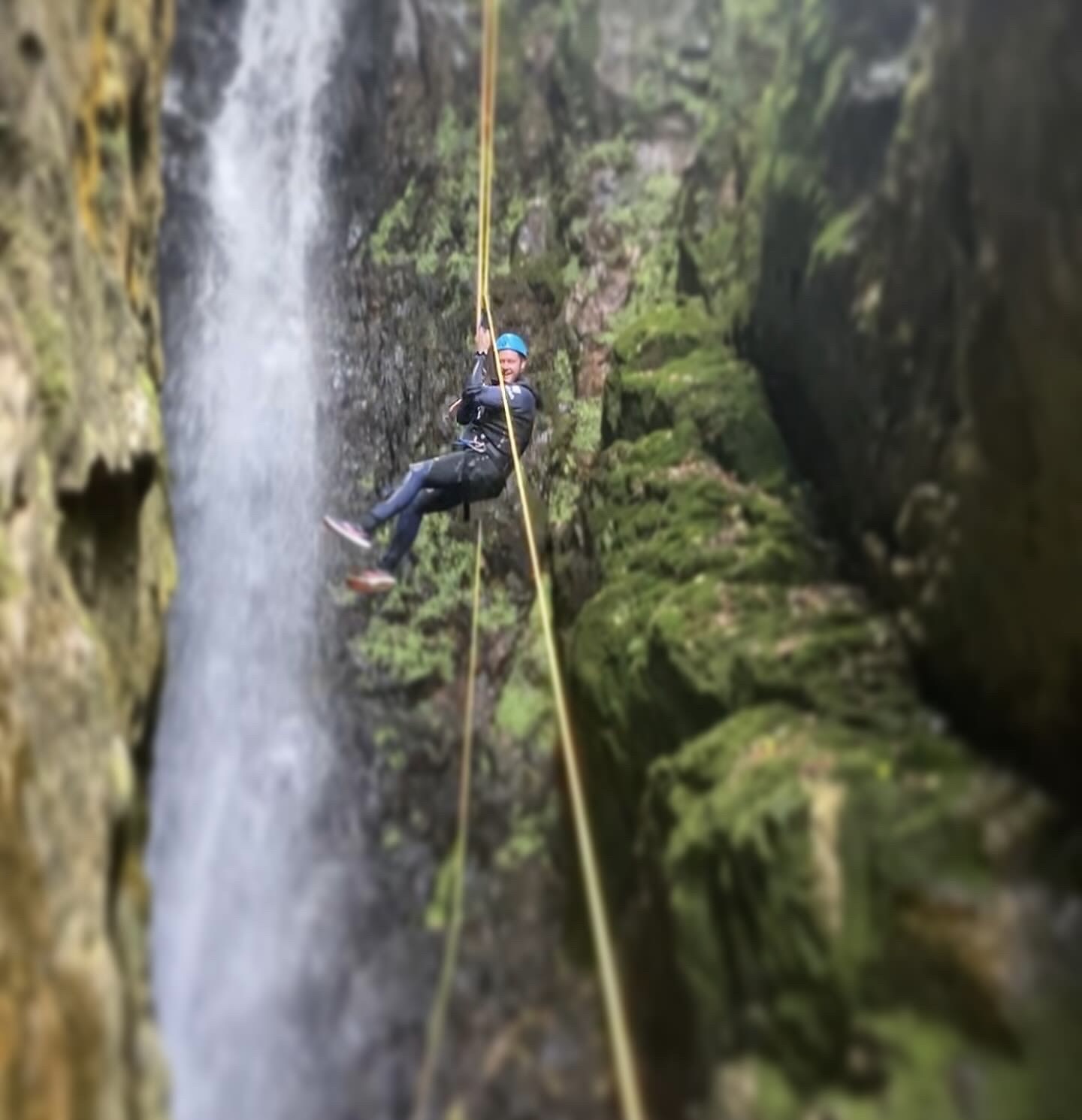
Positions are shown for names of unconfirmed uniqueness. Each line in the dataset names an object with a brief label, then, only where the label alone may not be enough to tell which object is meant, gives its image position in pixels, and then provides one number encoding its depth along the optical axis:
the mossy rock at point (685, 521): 6.07
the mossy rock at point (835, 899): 4.16
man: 7.22
